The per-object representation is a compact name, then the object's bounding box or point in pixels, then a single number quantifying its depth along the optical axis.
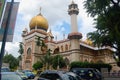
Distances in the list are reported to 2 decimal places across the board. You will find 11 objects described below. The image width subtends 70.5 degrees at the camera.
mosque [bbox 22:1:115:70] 24.03
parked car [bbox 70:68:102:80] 8.68
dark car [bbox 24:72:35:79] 14.29
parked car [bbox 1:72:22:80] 4.20
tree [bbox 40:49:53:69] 23.82
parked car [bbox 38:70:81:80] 4.77
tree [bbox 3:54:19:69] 33.63
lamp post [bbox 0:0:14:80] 2.66
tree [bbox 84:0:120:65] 9.16
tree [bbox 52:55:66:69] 22.45
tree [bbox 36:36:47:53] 26.56
